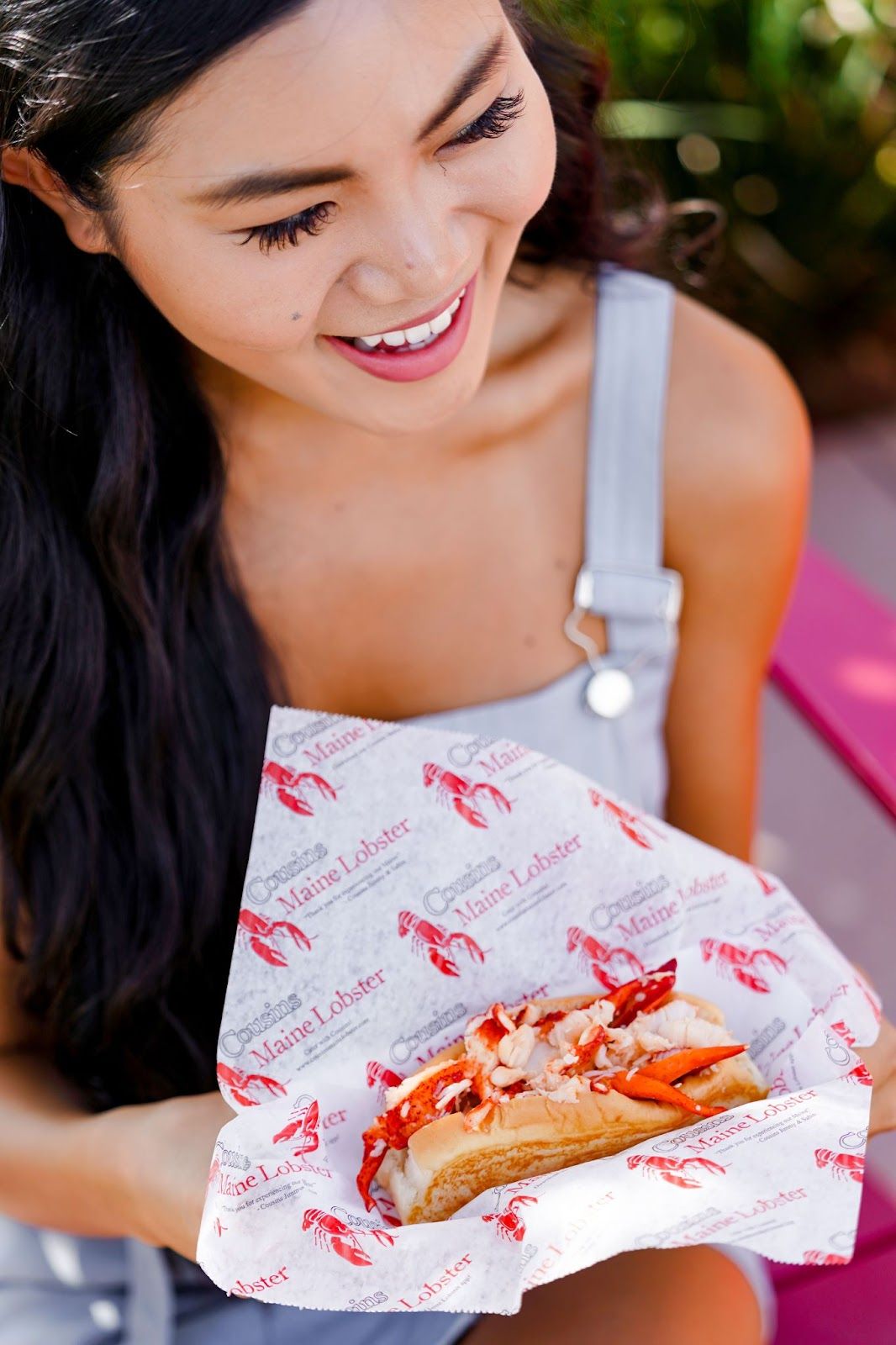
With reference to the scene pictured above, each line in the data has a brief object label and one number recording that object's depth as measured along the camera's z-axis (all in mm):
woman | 1068
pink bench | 1664
